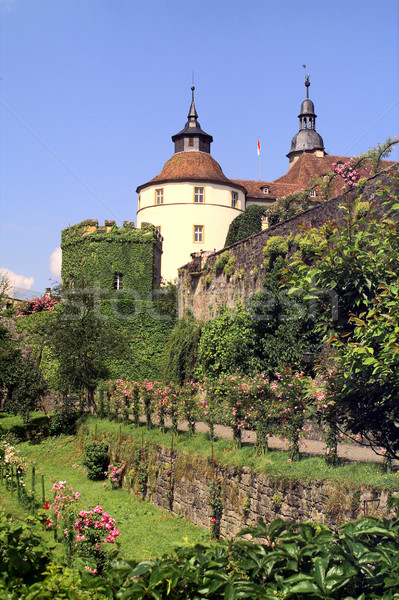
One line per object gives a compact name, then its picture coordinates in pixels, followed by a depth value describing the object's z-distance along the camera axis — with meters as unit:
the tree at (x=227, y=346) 19.95
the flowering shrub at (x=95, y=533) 9.63
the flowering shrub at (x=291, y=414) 11.40
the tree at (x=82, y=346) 22.95
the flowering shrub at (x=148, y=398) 17.38
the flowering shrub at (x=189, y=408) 15.34
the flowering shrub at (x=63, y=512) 10.88
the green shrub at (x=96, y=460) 16.89
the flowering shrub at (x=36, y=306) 32.59
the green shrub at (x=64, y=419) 22.28
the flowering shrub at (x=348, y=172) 20.75
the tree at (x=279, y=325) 17.67
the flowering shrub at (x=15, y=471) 14.41
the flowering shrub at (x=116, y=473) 16.11
